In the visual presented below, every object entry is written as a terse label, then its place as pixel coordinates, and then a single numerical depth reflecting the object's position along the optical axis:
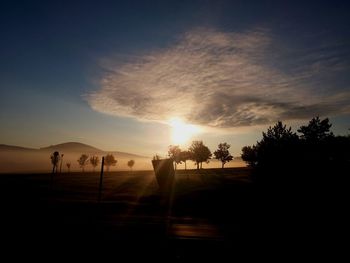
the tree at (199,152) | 93.06
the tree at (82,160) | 157.77
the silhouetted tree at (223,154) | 103.69
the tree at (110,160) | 156.88
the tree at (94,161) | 158.50
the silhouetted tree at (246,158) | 28.67
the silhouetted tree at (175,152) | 105.62
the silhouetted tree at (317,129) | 39.09
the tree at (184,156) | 103.18
